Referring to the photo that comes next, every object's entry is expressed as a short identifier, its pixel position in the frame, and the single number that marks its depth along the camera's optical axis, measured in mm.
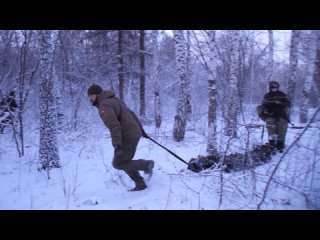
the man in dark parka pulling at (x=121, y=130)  4621
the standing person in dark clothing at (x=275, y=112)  6980
